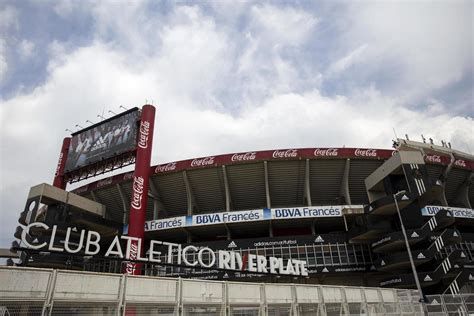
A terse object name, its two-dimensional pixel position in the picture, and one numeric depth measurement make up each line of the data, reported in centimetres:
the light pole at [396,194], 3185
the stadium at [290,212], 3148
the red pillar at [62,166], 4747
